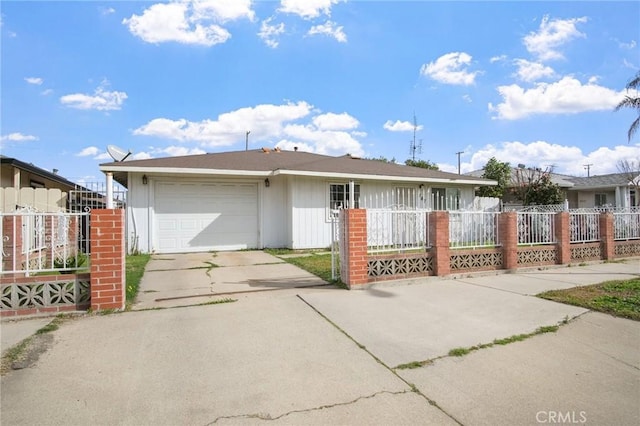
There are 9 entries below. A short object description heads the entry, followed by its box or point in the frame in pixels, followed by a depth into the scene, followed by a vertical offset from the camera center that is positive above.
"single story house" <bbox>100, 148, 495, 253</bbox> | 11.77 +0.92
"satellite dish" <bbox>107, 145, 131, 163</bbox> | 11.80 +2.41
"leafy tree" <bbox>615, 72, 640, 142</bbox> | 13.56 +4.37
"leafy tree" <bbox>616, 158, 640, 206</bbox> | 22.49 +2.25
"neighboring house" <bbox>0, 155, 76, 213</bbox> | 9.80 +1.15
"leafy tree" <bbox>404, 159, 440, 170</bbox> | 39.08 +6.16
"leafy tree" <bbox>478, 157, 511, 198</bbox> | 24.58 +2.92
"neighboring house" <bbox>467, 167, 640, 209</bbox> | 23.14 +1.78
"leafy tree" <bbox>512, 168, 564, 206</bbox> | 20.11 +1.55
